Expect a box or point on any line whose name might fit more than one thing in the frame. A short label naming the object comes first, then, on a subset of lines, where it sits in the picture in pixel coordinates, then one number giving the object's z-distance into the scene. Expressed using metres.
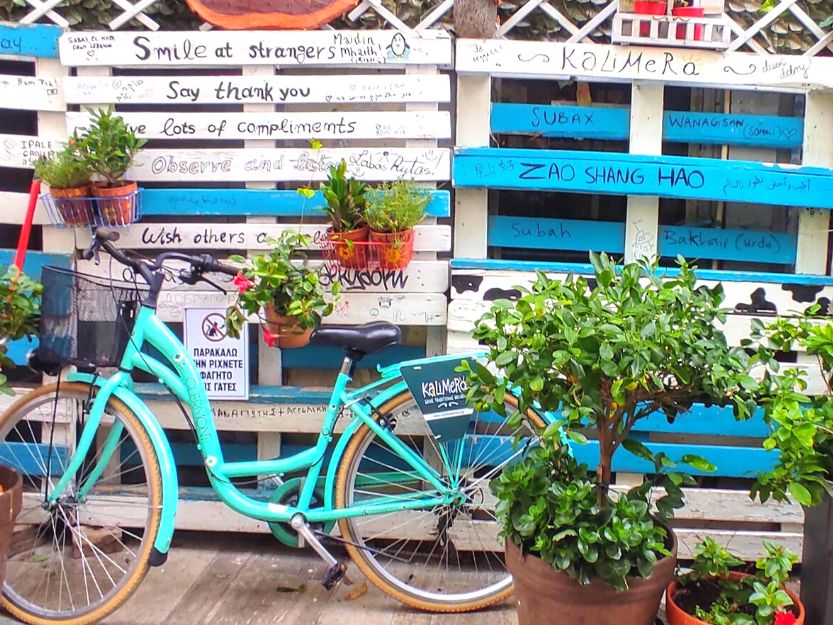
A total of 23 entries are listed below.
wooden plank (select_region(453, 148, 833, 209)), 3.54
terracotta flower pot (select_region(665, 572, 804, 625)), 2.64
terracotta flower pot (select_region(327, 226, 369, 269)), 3.43
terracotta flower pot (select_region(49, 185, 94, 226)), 3.48
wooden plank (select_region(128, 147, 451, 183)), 3.62
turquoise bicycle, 3.30
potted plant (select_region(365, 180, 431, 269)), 3.39
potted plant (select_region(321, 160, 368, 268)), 3.42
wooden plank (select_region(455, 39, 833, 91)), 3.51
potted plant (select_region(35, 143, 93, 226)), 3.44
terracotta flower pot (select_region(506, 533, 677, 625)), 2.62
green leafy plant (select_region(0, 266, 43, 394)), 3.25
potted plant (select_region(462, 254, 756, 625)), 2.46
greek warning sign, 3.77
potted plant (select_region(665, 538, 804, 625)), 2.60
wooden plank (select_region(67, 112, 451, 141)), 3.59
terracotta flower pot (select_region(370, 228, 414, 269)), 3.41
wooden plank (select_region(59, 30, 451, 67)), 3.54
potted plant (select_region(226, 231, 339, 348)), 3.24
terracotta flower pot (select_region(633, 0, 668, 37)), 3.47
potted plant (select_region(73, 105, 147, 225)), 3.43
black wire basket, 3.19
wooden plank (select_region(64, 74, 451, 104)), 3.57
